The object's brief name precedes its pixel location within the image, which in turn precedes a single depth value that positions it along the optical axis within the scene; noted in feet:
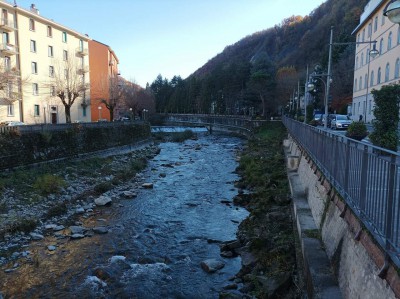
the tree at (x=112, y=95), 140.09
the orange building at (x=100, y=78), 144.66
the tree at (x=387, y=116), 35.81
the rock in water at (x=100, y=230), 40.02
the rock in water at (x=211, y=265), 30.14
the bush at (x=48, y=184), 51.65
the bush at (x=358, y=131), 45.29
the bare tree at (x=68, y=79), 107.86
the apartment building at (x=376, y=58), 113.09
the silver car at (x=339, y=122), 100.68
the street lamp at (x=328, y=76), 56.03
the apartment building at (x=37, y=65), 104.01
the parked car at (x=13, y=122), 94.58
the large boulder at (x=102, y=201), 51.96
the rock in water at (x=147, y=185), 64.49
